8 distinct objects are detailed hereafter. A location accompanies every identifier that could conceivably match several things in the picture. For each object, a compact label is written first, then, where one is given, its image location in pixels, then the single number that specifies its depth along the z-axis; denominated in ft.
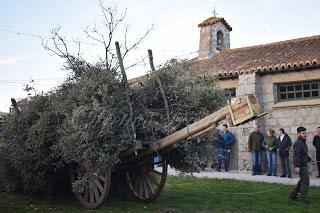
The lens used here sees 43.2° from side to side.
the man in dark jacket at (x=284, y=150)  42.63
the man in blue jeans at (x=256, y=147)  44.70
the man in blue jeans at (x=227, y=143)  48.01
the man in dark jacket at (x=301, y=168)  27.86
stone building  44.68
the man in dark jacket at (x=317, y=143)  41.86
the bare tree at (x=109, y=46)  25.00
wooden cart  19.95
